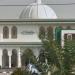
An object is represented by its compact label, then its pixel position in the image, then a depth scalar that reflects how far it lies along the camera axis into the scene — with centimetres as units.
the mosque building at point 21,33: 5322
